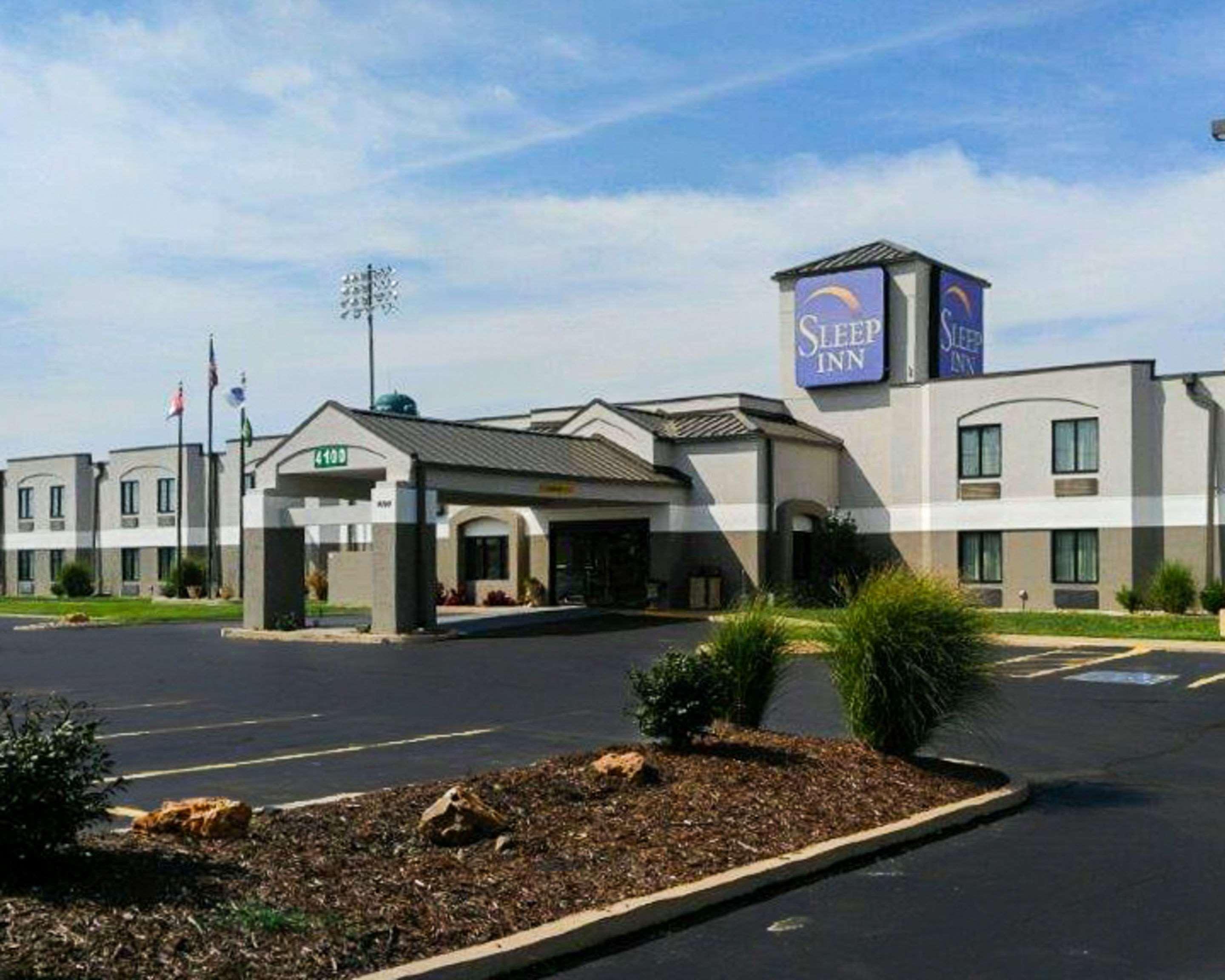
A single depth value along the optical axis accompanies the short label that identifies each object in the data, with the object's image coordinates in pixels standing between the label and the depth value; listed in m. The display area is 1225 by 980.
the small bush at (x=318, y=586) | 52.50
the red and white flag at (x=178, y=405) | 57.50
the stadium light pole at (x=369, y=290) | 81.00
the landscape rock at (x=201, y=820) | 8.05
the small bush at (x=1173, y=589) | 34.56
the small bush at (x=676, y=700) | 11.17
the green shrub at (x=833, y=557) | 40.25
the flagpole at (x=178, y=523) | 60.44
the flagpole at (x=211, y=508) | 58.06
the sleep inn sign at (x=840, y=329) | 41.38
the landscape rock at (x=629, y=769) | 10.14
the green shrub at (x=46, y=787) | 6.70
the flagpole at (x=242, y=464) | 51.47
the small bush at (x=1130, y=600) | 35.59
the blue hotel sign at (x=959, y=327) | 42.12
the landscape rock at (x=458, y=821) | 8.38
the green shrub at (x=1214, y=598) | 33.88
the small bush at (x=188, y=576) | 57.97
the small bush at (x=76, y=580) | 62.00
